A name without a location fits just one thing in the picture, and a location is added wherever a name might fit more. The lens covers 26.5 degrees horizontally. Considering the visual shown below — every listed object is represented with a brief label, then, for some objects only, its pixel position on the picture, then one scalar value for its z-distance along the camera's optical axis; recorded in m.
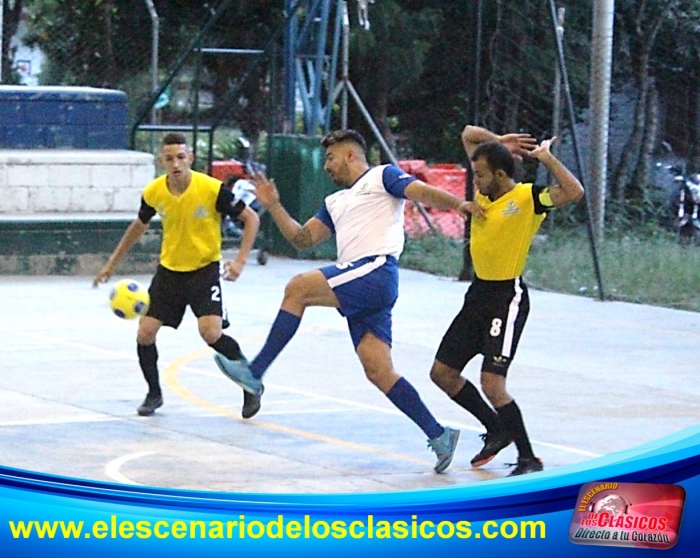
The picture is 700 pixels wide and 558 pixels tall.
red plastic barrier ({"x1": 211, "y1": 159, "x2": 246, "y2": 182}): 21.69
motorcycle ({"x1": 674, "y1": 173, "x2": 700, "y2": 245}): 22.36
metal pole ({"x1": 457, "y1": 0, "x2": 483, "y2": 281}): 16.62
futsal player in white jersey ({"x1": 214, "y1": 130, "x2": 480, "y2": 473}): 8.12
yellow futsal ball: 9.40
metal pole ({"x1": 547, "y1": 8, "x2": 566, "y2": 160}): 19.08
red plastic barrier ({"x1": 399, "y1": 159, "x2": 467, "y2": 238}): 21.64
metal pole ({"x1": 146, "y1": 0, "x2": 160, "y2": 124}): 21.08
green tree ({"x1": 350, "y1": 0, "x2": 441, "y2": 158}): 24.39
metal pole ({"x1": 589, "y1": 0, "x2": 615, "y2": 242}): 18.09
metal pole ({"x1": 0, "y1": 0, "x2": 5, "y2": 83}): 23.51
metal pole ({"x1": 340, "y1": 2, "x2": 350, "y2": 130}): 18.95
